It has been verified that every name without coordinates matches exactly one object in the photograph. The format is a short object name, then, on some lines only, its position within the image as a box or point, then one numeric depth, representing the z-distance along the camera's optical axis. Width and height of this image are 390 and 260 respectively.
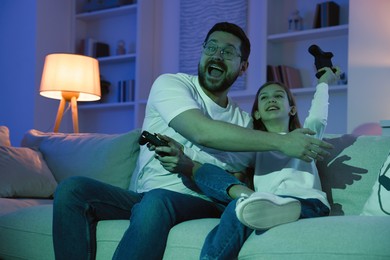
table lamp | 3.51
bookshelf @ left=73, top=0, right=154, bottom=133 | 4.85
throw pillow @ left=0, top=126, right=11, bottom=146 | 2.82
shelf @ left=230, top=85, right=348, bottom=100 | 3.92
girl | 1.47
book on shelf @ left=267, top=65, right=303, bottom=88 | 4.20
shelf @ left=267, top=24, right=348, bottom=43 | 3.97
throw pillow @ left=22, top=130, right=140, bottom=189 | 2.53
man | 1.61
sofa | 1.39
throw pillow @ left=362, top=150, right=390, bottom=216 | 1.73
